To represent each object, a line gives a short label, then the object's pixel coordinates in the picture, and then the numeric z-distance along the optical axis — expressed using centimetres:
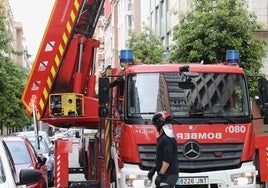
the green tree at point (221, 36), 1939
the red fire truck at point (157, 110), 986
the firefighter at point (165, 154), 877
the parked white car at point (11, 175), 715
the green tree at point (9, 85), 2808
